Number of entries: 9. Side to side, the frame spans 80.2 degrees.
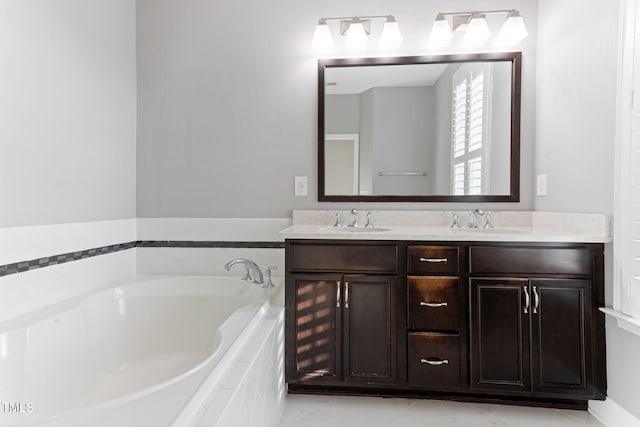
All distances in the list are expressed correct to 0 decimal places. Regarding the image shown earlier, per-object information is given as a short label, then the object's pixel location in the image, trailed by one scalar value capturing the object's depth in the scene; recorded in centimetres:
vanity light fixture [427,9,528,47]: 227
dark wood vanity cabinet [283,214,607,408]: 186
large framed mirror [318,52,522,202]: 237
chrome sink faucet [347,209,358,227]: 238
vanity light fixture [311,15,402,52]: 234
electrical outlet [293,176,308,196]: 247
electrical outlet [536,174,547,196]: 227
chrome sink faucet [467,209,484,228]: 231
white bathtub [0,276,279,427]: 98
